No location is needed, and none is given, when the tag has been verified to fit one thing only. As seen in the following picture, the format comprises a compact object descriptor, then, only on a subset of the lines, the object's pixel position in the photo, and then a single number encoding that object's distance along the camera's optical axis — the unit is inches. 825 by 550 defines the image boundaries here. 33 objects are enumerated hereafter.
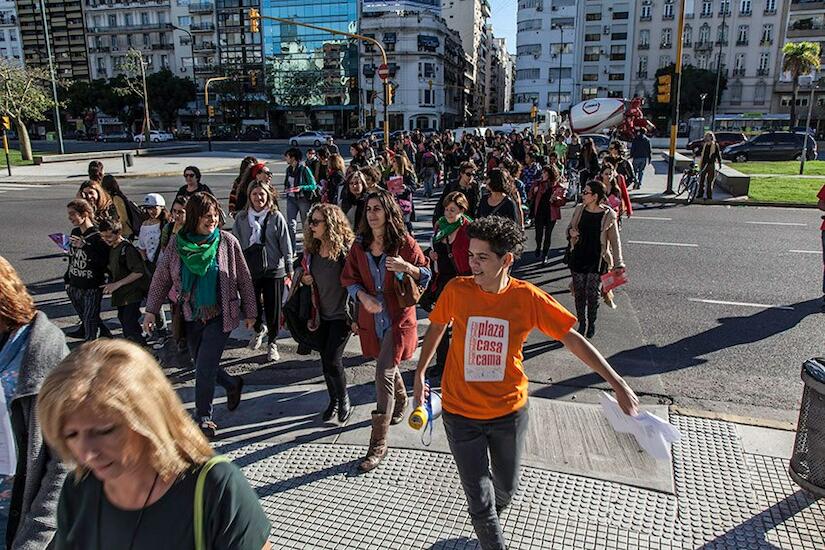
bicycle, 660.1
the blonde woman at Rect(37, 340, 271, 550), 59.1
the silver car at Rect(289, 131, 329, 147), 2133.4
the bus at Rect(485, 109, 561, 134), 1846.7
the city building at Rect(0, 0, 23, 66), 3479.3
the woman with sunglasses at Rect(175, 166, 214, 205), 328.8
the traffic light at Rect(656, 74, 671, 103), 667.4
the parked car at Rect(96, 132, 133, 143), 2594.7
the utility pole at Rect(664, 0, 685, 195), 628.1
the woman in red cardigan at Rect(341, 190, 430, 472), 164.7
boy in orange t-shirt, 115.4
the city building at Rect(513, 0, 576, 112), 3166.8
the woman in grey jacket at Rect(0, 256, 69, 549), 82.0
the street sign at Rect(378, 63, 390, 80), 826.8
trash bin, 136.6
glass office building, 3036.4
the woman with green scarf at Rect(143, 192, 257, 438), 170.2
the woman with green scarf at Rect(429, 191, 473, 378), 211.8
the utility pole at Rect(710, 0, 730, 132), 2728.8
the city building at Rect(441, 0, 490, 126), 4087.1
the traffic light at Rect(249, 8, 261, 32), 823.1
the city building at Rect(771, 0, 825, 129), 2454.5
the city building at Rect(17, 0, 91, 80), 3390.0
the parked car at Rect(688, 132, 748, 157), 1459.2
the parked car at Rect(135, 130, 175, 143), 2482.8
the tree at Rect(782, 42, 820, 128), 1916.8
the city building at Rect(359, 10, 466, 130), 2997.0
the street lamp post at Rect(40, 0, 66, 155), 1155.3
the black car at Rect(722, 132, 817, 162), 1268.5
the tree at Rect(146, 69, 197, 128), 2871.6
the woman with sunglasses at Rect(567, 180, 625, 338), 247.4
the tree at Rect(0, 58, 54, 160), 1216.8
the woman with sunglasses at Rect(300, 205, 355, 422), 180.4
